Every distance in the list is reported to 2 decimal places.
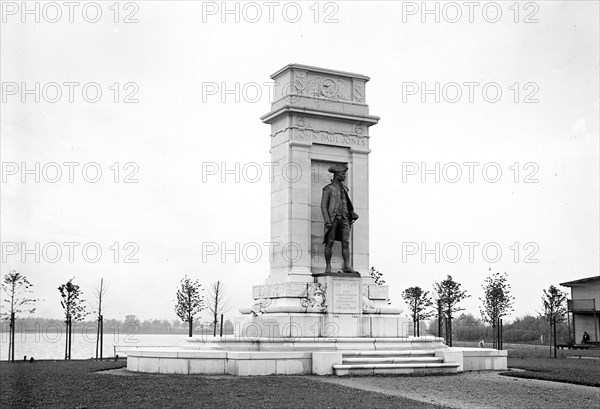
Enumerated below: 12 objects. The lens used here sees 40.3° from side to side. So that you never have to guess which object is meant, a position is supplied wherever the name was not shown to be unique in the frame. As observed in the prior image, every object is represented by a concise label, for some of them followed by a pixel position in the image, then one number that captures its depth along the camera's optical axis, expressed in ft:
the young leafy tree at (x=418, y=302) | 159.74
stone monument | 86.38
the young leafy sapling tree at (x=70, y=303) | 135.85
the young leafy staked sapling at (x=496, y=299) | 157.89
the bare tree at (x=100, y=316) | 135.33
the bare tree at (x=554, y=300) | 159.74
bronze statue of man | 89.66
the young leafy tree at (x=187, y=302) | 147.02
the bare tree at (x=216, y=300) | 150.51
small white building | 188.14
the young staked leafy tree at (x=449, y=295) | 154.61
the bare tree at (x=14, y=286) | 130.87
